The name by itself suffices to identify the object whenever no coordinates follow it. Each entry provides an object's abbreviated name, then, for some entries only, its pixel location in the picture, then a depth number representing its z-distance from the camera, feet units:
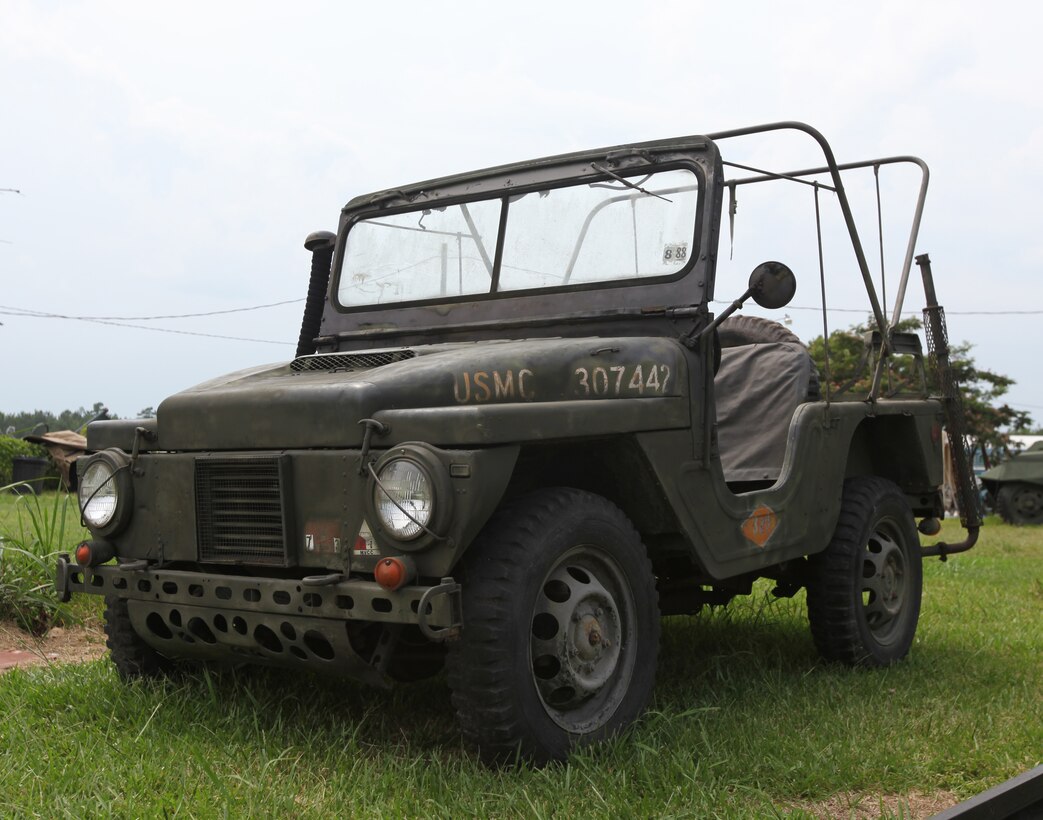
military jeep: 10.79
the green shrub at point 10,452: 74.08
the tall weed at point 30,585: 20.15
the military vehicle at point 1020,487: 60.85
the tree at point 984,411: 85.71
